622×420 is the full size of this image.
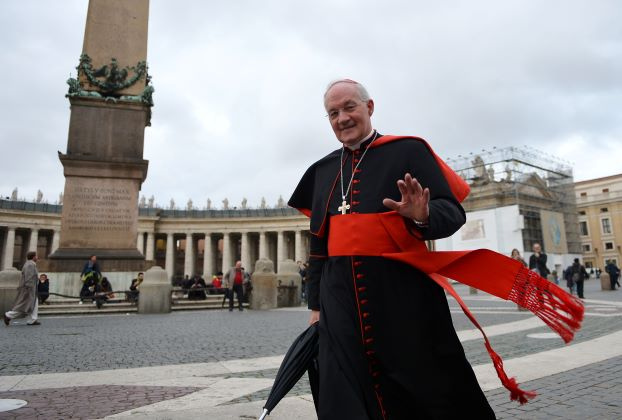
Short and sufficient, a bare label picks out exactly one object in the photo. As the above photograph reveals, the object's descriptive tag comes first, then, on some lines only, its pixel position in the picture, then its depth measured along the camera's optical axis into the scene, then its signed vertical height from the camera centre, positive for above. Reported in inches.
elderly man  82.7 -7.3
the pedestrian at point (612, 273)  1002.2 +3.4
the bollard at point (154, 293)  561.0 -9.6
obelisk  603.5 +213.9
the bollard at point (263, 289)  676.1 -8.9
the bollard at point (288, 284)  722.2 -2.8
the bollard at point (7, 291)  497.0 -2.3
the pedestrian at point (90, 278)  547.8 +11.4
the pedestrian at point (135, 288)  588.7 -2.6
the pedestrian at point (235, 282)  641.0 +2.6
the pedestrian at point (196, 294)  766.4 -16.4
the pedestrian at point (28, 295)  444.8 -6.3
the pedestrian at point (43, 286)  561.0 +2.9
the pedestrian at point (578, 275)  729.0 +0.9
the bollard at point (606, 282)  989.2 -15.9
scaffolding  1867.6 +380.7
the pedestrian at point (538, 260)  584.5 +21.3
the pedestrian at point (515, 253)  608.0 +32.3
